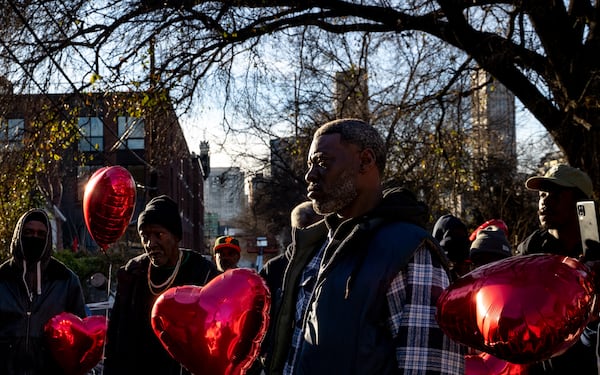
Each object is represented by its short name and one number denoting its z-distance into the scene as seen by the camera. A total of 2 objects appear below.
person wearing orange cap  8.59
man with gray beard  2.36
